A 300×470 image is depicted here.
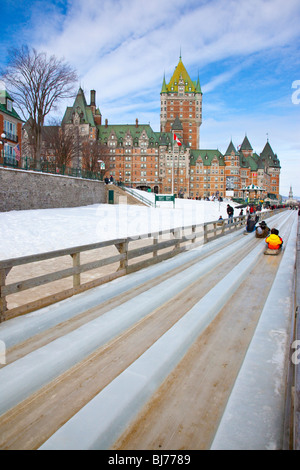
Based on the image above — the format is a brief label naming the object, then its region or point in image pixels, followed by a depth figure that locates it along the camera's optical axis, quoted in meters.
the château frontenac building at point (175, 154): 112.06
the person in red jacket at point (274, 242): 12.63
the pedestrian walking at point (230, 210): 28.52
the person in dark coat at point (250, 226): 19.64
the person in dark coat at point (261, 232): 16.95
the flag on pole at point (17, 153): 26.38
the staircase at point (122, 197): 44.41
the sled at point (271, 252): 12.43
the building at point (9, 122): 36.31
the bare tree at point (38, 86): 31.75
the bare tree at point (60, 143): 45.42
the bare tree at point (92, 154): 60.31
